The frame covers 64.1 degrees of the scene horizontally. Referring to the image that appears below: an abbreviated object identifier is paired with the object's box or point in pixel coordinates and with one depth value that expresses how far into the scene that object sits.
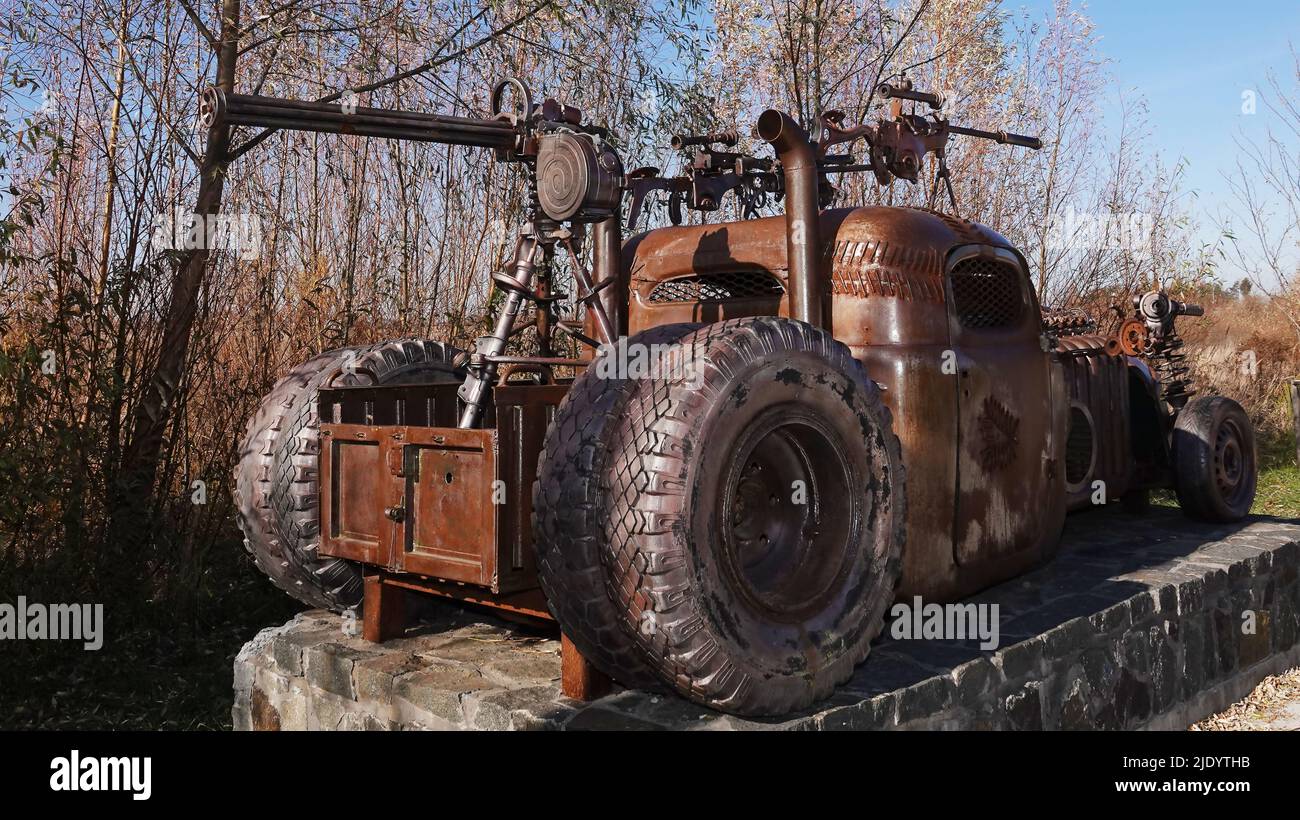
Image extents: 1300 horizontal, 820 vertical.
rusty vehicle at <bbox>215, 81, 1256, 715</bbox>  2.77
